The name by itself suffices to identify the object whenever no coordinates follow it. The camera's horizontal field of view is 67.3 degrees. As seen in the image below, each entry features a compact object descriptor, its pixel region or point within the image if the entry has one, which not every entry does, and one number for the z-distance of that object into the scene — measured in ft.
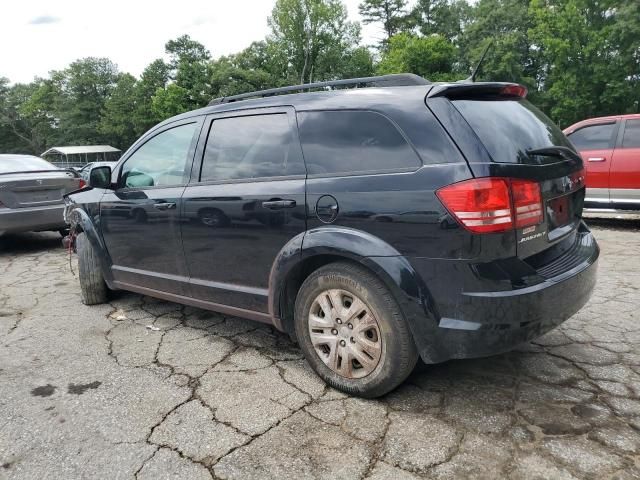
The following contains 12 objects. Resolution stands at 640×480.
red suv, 22.58
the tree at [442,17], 173.78
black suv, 7.00
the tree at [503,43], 114.11
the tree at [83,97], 228.63
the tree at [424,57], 137.08
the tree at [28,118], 246.68
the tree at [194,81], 182.09
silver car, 21.45
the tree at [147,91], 204.54
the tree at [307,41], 179.42
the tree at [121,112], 208.03
